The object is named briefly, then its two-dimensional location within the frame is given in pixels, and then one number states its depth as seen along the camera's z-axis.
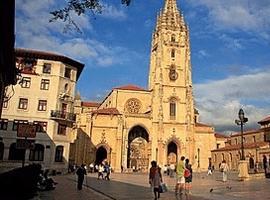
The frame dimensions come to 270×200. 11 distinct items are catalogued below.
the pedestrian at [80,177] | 13.13
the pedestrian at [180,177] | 9.26
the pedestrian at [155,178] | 8.92
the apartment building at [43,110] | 25.16
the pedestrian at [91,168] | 33.89
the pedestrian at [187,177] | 10.21
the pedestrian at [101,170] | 21.78
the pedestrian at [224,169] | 18.23
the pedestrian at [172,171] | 27.41
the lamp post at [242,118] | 17.43
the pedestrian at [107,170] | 21.14
